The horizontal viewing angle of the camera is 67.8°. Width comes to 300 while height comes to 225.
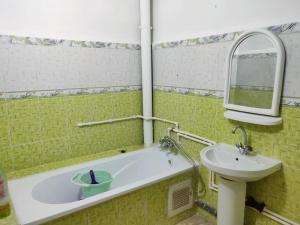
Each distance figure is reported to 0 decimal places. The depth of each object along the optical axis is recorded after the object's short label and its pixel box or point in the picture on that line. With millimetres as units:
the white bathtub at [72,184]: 1455
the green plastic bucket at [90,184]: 1888
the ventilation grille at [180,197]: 1999
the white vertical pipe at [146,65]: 2412
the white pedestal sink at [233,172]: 1438
